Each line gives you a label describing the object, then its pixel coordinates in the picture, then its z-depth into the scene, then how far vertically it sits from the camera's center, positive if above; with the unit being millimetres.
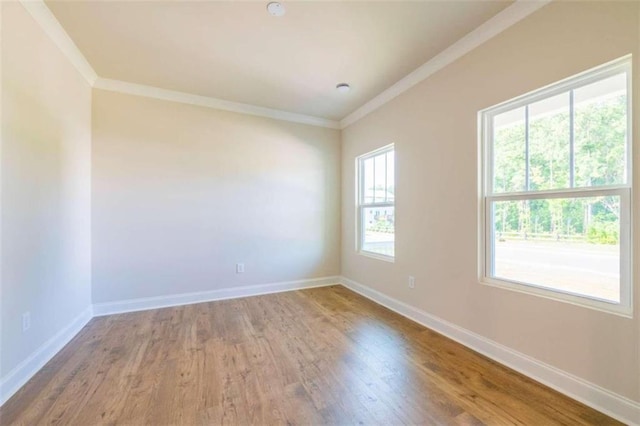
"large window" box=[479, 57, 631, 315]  1592 +142
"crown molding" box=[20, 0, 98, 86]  1962 +1495
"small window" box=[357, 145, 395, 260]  3539 +134
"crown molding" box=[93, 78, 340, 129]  3146 +1481
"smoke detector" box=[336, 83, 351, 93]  3215 +1513
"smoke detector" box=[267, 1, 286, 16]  1962 +1519
